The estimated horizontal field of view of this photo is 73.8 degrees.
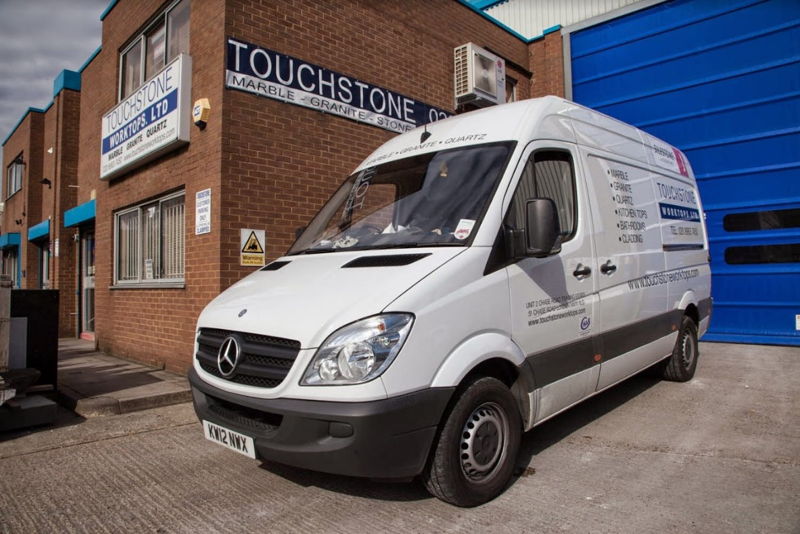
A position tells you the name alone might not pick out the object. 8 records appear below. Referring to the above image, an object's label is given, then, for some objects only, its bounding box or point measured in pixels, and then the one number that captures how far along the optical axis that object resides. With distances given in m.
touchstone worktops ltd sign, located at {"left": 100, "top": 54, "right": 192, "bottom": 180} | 6.81
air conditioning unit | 9.27
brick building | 6.34
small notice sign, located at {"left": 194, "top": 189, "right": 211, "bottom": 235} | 6.32
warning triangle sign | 6.29
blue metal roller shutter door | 8.38
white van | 2.62
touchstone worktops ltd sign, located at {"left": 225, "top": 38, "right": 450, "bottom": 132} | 6.39
